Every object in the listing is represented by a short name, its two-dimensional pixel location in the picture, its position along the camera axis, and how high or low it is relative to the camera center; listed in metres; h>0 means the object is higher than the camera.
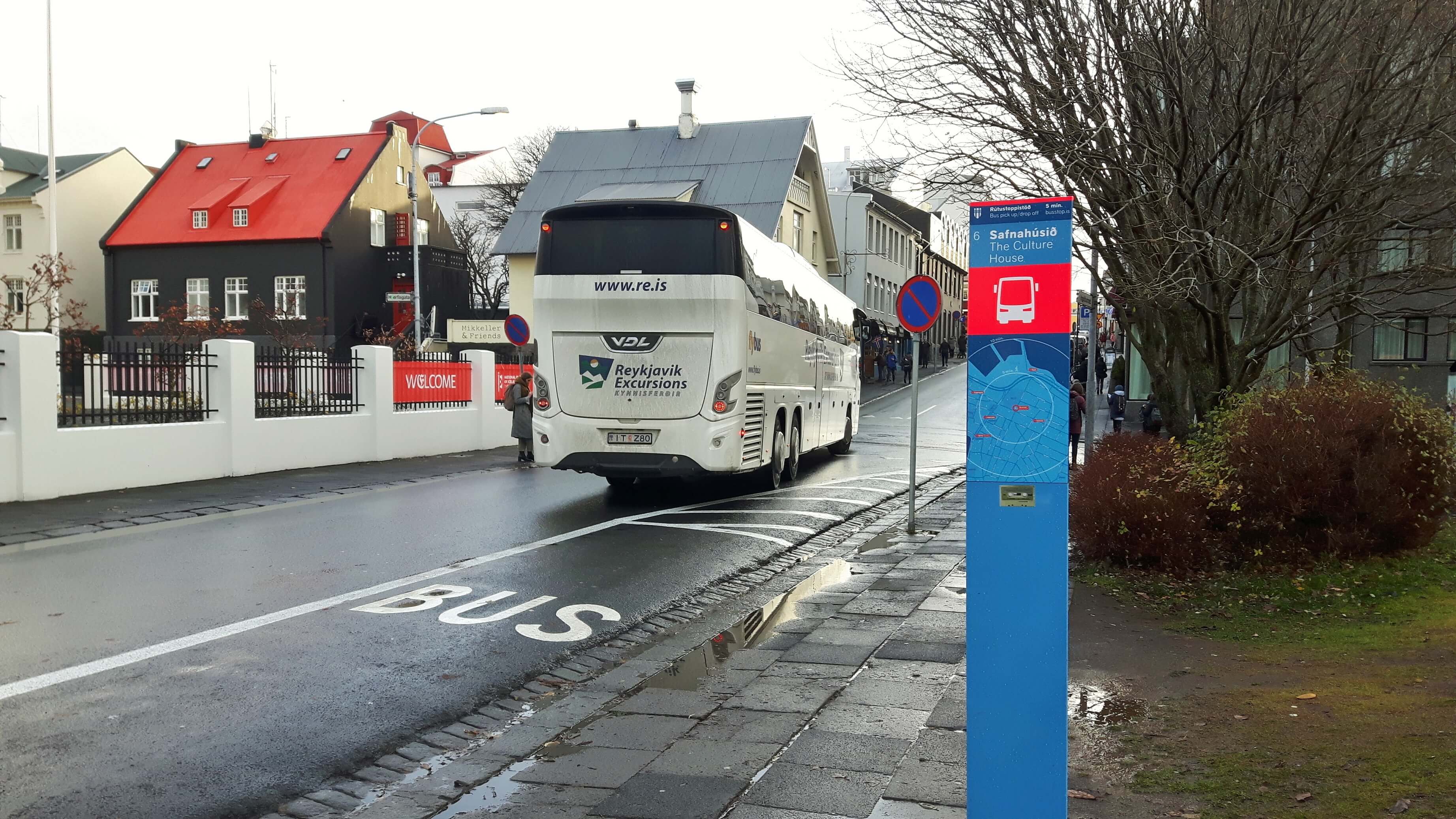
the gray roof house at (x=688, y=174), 48.28 +8.24
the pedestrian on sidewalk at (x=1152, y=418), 23.97 -1.24
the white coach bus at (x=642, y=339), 14.60 +0.34
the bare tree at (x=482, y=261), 70.56 +6.40
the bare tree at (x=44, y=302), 28.95 +2.34
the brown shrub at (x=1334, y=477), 8.52 -0.84
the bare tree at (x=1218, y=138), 9.48 +1.97
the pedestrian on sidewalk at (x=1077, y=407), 21.67 -0.81
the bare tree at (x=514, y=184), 68.44 +10.79
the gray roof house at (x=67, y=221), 56.56 +7.17
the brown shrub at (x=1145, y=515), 8.95 -1.18
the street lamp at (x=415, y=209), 36.56 +4.97
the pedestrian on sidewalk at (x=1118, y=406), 29.14 -1.08
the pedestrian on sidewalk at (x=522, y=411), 21.47 -0.83
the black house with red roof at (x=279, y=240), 52.41 +5.79
